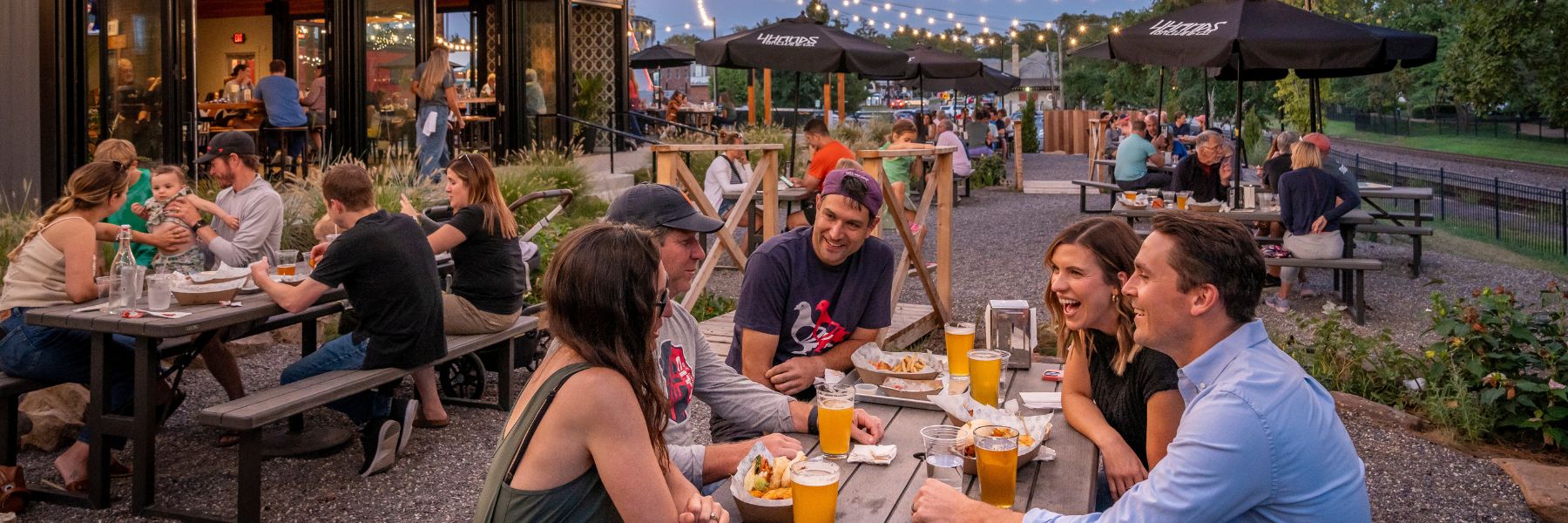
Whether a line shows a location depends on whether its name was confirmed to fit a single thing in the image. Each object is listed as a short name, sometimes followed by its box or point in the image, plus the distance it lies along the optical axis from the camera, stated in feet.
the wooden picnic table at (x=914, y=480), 8.50
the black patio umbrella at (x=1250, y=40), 31.91
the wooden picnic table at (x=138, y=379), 15.79
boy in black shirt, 17.43
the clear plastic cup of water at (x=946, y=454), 8.71
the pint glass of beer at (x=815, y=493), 7.87
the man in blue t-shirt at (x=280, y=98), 43.88
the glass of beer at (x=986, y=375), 11.34
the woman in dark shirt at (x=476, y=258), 20.58
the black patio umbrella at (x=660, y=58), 87.97
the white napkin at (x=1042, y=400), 11.50
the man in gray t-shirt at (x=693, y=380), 10.07
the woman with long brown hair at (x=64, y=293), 16.93
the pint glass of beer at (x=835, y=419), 9.53
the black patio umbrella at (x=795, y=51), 44.01
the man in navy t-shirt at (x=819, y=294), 13.23
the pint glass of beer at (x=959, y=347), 11.99
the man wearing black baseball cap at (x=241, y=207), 21.85
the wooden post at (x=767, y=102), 85.49
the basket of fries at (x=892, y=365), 11.75
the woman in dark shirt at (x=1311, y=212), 31.22
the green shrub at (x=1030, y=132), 120.06
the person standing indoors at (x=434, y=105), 46.44
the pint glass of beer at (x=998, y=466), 8.31
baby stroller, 22.54
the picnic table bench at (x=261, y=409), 15.07
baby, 21.35
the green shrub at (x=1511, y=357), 19.16
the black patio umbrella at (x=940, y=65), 71.36
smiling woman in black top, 10.28
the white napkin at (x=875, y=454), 9.48
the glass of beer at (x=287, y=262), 19.35
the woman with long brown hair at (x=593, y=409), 7.41
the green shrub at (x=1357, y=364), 22.35
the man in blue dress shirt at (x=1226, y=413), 6.90
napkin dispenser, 13.56
